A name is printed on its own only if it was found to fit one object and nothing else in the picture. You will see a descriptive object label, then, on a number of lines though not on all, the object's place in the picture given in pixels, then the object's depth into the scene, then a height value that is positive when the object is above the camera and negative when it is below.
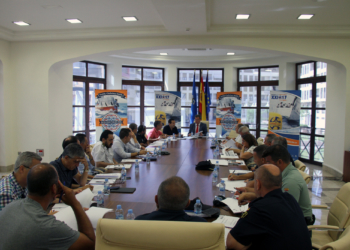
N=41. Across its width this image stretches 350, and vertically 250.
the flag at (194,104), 9.86 +0.23
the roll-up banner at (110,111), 8.07 -0.04
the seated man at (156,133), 7.75 -0.65
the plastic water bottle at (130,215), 2.17 -0.83
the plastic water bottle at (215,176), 3.29 -0.79
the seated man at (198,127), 8.52 -0.52
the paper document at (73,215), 1.94 -0.81
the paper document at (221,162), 4.21 -0.81
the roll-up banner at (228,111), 9.05 -0.01
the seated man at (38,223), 1.46 -0.62
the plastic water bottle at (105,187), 2.78 -0.79
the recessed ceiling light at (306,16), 5.05 +1.76
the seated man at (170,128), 8.32 -0.55
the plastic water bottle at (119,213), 2.17 -0.83
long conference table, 2.51 -0.84
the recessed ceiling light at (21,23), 5.61 +1.78
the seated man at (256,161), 3.08 -0.56
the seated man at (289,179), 2.41 -0.61
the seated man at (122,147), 4.83 -0.67
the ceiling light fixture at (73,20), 5.45 +1.79
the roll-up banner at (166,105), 9.27 +0.17
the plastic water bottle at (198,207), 2.26 -0.80
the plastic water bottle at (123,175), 3.28 -0.79
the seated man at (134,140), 5.67 -0.63
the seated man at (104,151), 4.37 -0.67
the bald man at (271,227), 1.58 -0.69
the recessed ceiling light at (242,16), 5.14 +1.79
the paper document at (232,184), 3.00 -0.84
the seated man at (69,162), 2.78 -0.55
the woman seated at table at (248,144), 4.56 -0.56
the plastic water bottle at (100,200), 2.44 -0.81
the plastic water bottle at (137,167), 3.80 -0.80
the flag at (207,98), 9.91 +0.45
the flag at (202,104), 9.88 +0.23
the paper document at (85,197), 2.34 -0.76
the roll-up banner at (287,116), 7.39 -0.14
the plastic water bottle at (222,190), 2.78 -0.81
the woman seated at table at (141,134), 6.93 -0.61
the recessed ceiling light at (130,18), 5.32 +1.80
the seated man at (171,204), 1.61 -0.56
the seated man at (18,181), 2.04 -0.55
